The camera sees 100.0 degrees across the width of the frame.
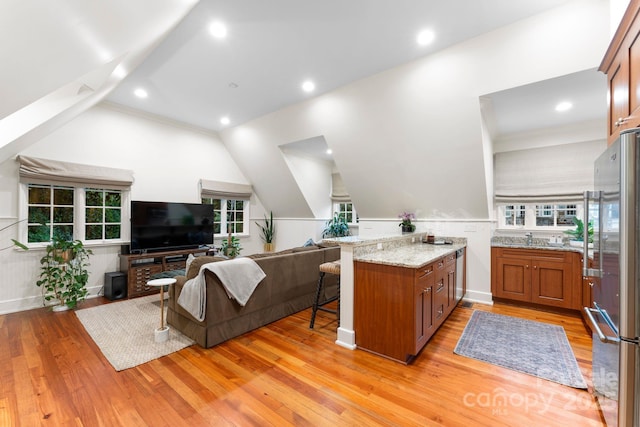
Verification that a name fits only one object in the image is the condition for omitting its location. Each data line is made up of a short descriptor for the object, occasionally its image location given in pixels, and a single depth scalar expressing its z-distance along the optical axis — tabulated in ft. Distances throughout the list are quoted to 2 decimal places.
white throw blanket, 8.55
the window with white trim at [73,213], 13.03
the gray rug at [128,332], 8.23
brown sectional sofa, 8.83
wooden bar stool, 9.87
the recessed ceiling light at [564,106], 11.04
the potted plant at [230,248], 18.24
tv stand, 14.17
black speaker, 13.64
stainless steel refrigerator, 4.13
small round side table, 8.91
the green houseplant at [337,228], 21.01
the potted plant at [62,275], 12.26
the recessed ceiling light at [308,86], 12.41
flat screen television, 15.07
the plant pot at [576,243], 11.85
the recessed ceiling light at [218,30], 8.63
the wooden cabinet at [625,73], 4.80
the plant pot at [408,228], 15.37
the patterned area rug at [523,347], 7.48
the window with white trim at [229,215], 20.83
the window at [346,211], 22.89
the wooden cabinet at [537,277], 11.71
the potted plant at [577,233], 12.33
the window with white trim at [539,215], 14.03
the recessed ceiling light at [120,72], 9.86
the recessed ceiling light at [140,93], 13.35
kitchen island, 7.78
